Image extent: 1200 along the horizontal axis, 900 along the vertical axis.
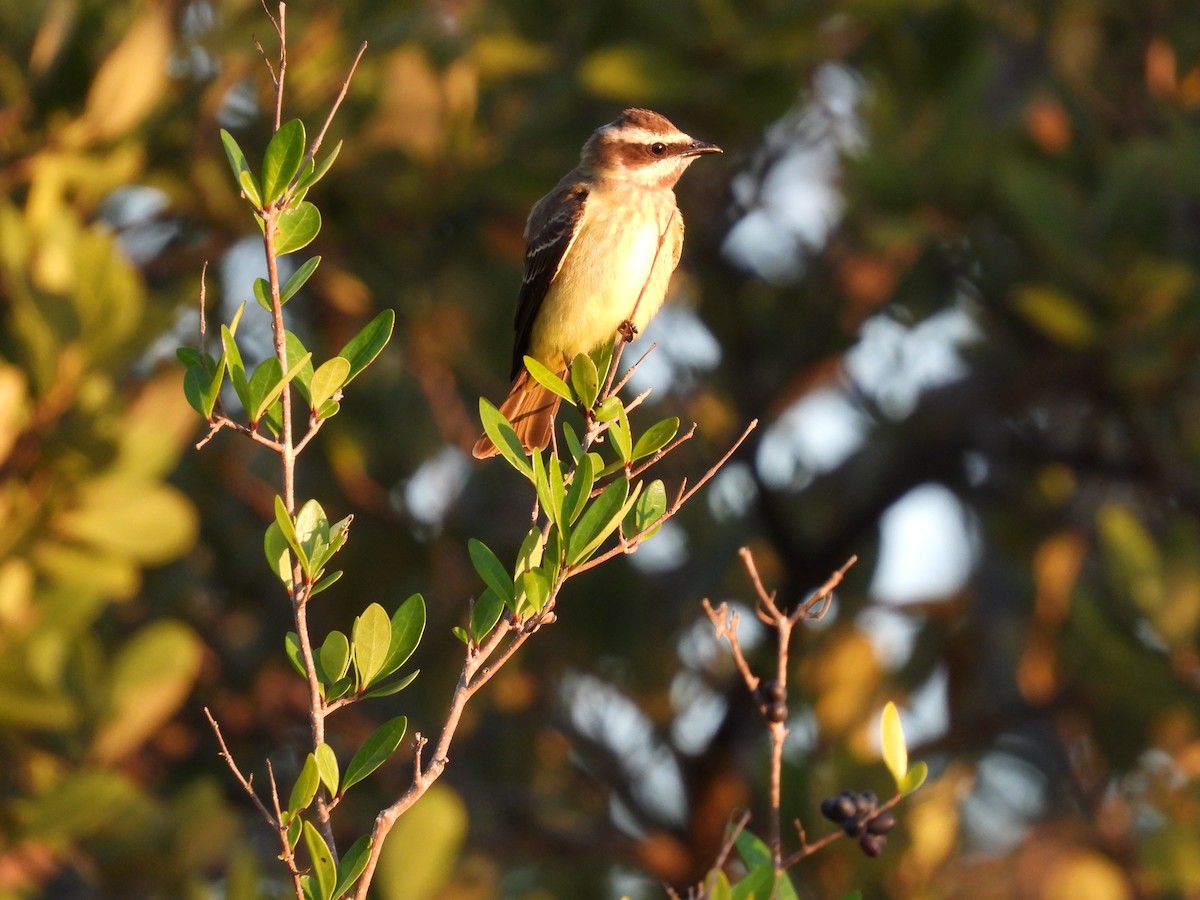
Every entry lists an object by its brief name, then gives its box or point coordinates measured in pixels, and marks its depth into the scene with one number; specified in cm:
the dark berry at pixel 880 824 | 653
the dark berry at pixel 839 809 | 658
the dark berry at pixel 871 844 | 643
